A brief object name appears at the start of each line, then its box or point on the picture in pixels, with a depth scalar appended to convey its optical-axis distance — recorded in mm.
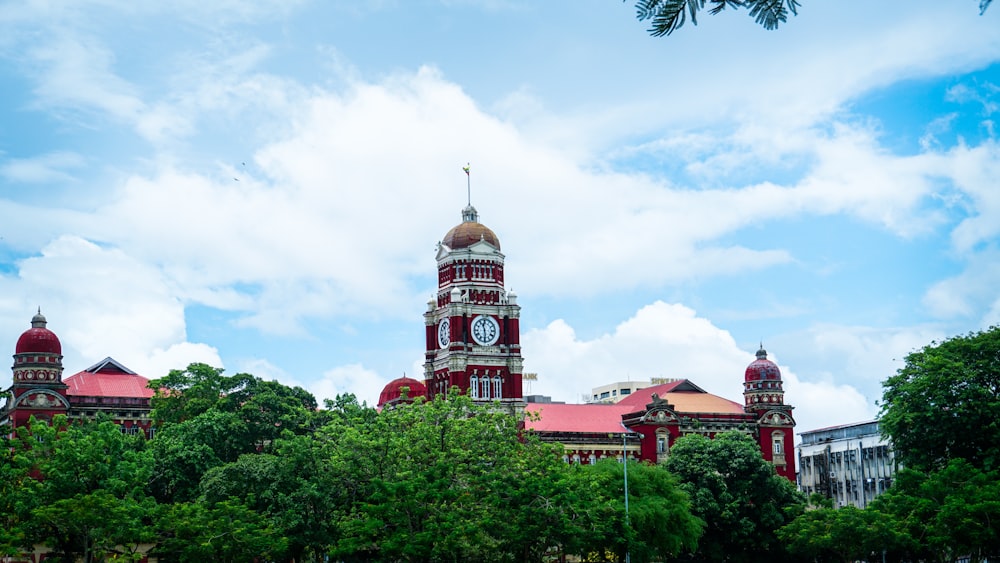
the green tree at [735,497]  80000
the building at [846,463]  111312
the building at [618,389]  163575
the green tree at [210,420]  73000
